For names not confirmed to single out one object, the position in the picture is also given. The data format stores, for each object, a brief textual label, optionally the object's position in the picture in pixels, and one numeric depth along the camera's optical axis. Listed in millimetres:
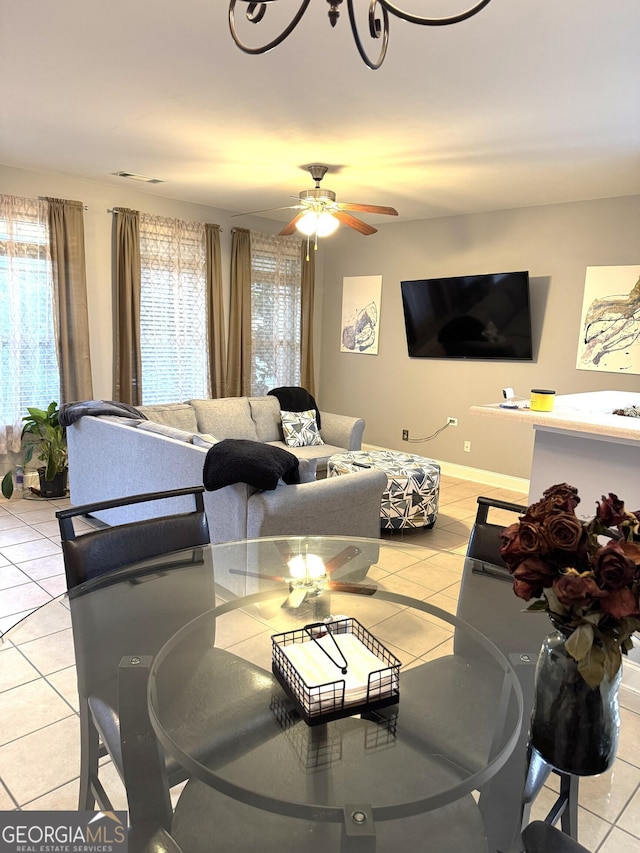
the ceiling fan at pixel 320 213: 4219
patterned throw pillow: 5418
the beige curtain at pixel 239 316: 6070
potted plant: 4656
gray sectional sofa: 2893
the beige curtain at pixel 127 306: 5191
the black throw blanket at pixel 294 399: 5672
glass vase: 988
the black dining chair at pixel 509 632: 1125
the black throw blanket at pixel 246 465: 2787
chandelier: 1111
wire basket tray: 1177
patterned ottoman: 4082
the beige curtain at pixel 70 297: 4824
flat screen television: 5316
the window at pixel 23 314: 4613
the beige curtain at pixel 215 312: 5824
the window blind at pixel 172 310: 5453
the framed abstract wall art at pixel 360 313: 6530
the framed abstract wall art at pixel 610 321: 4641
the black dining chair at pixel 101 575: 1357
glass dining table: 1026
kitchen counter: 2475
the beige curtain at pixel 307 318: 6754
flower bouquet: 857
